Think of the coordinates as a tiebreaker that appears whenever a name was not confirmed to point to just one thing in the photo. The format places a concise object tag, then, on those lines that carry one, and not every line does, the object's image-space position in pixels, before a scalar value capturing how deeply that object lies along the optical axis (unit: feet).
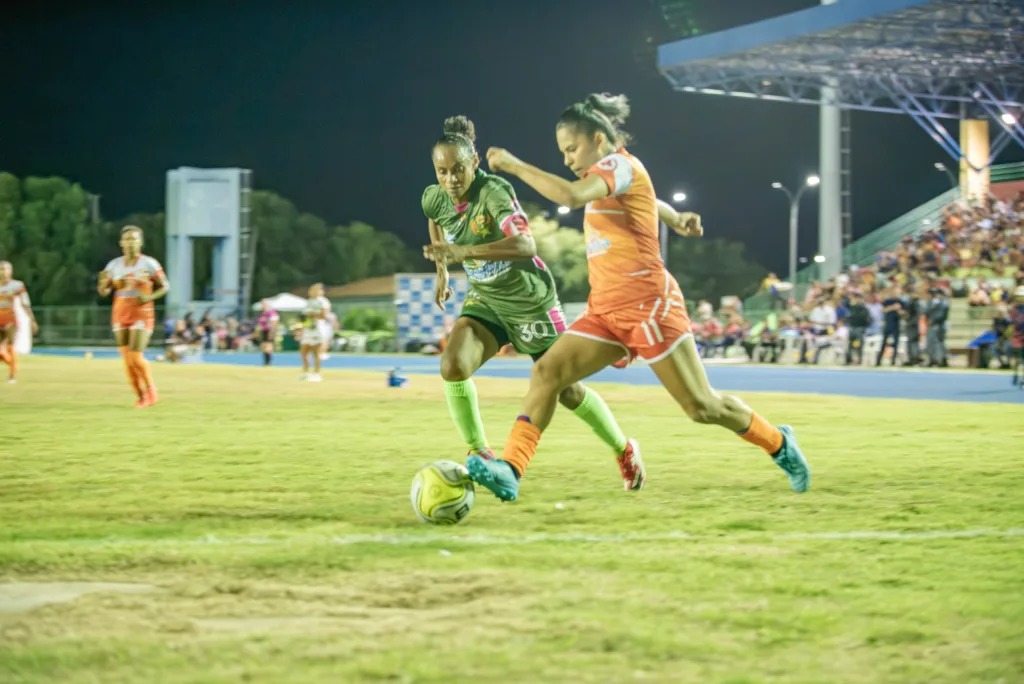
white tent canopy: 175.42
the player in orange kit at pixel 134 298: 49.29
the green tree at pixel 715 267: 315.78
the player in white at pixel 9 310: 66.64
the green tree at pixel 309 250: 303.68
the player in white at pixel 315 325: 79.51
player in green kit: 24.02
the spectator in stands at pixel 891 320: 95.50
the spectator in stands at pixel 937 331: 93.56
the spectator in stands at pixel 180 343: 116.57
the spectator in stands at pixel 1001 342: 88.63
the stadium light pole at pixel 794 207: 161.38
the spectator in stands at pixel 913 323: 96.53
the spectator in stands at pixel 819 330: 107.28
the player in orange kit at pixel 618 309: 21.67
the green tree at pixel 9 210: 250.78
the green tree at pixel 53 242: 252.62
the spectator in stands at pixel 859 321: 98.53
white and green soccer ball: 20.04
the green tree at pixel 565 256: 249.75
